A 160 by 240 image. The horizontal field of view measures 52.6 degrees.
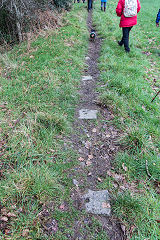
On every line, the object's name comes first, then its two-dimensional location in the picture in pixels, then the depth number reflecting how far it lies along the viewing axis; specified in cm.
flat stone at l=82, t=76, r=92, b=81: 483
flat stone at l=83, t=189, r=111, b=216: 201
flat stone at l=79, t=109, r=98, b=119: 349
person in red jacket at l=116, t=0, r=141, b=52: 534
